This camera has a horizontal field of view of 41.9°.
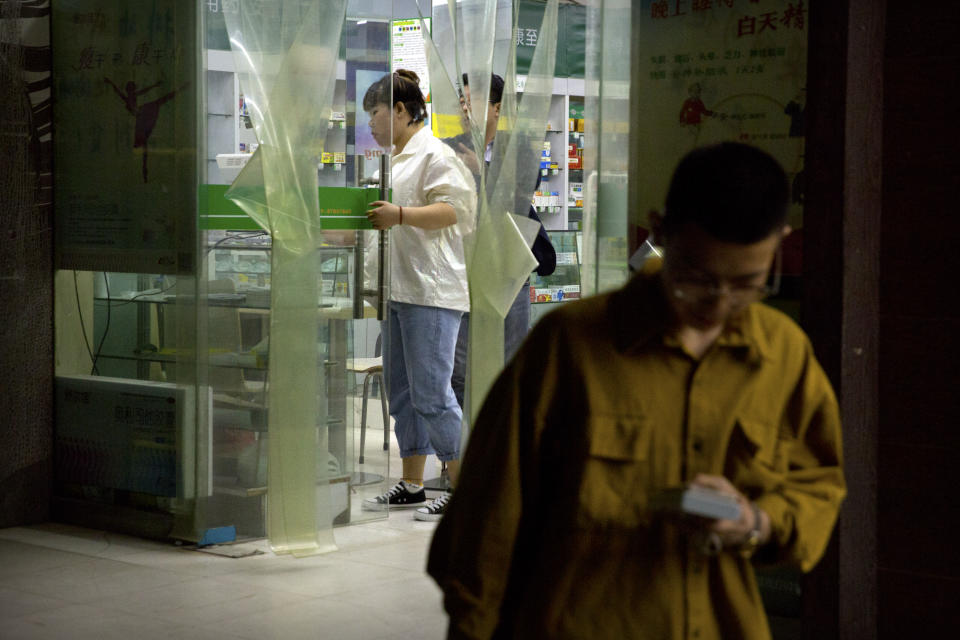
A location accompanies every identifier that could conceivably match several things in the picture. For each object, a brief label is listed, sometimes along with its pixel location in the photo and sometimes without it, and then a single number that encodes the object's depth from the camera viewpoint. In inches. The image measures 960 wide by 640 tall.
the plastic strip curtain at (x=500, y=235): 190.1
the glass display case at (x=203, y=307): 183.8
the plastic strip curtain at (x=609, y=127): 146.7
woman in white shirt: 203.3
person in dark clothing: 204.8
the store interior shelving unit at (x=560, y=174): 343.0
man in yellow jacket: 59.8
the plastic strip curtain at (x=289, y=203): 178.7
